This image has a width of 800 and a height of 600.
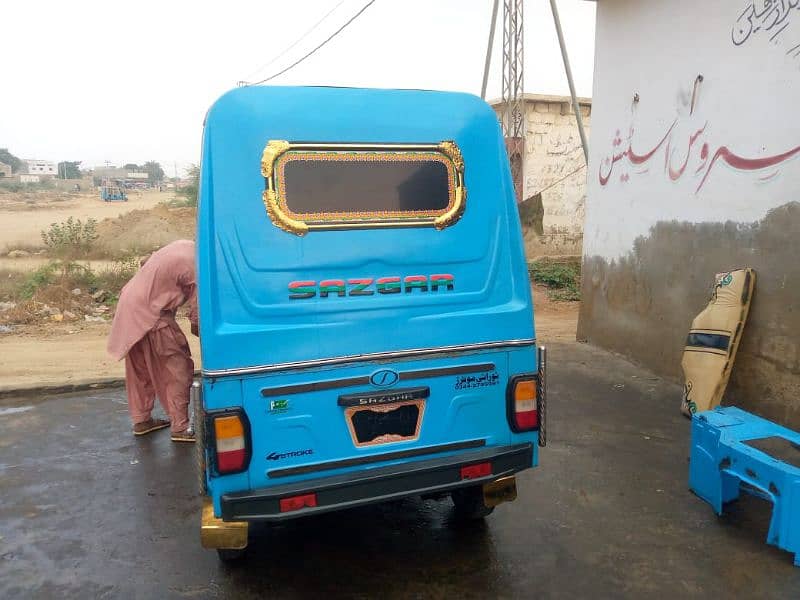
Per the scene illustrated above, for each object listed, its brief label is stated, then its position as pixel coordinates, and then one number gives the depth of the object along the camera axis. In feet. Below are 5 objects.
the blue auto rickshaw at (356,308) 8.90
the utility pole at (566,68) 38.24
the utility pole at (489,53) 41.33
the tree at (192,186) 90.43
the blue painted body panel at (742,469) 9.99
